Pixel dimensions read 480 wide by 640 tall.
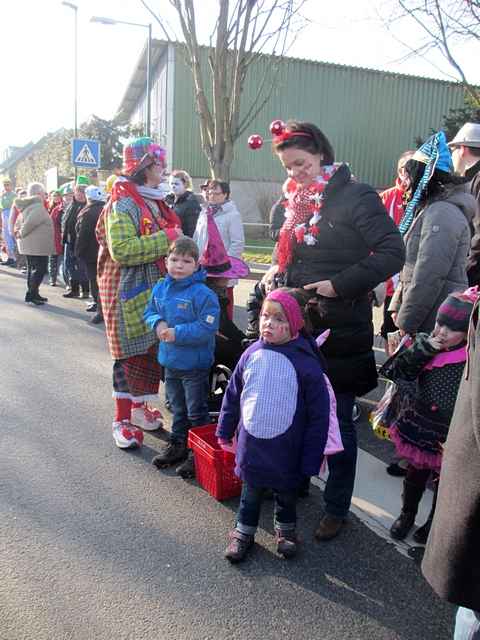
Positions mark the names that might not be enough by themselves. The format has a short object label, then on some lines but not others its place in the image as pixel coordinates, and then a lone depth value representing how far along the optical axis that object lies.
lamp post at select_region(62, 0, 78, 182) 20.64
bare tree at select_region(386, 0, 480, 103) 10.19
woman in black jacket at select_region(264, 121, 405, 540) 2.88
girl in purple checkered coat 2.78
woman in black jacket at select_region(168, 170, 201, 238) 7.29
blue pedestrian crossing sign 14.02
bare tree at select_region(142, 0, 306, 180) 11.56
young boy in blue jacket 3.70
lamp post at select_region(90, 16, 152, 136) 15.52
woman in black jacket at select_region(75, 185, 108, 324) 8.30
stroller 4.49
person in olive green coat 9.88
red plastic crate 3.41
